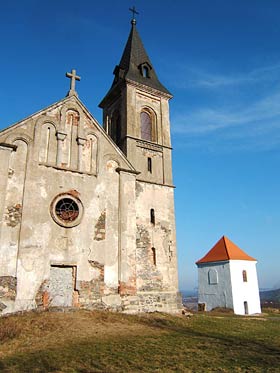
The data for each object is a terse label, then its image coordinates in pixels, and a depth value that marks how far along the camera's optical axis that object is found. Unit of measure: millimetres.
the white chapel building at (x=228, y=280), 31875
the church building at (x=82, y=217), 13984
